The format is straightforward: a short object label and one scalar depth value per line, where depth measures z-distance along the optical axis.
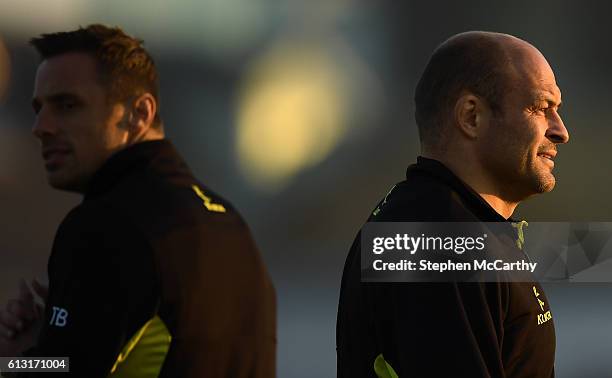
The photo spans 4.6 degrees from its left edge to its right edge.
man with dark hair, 10.23
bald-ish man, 10.10
